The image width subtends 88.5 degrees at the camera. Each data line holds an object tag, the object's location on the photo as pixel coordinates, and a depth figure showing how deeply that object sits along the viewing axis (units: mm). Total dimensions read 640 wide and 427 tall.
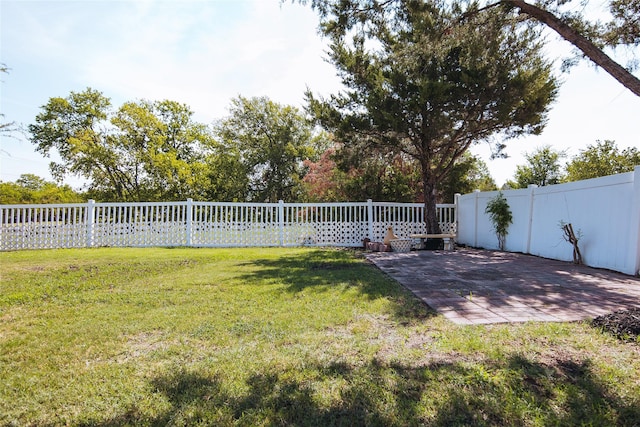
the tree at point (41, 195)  21656
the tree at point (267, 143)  22141
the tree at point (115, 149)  19172
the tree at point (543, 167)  20500
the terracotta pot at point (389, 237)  9500
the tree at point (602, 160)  16127
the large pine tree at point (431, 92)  6090
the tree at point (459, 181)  12648
